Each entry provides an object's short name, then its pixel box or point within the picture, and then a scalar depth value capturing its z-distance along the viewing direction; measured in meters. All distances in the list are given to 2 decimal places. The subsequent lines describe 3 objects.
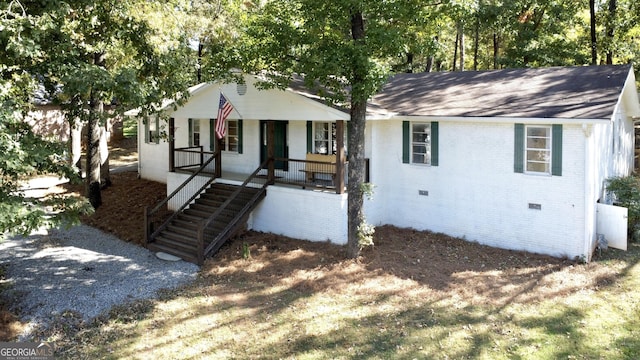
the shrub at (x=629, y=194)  13.19
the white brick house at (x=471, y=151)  12.13
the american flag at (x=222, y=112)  14.63
